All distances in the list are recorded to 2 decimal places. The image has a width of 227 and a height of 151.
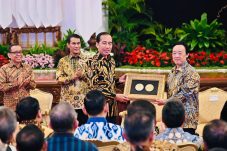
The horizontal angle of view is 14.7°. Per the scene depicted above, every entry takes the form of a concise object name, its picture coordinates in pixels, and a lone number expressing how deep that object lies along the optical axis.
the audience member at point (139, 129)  4.62
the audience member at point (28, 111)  6.21
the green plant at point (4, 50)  12.44
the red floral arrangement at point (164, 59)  12.02
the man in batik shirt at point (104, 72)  8.76
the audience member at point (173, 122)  5.86
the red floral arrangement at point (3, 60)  11.85
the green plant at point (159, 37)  12.64
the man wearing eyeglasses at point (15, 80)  8.90
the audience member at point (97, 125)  6.13
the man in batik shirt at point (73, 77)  9.20
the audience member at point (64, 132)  5.26
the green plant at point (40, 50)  12.61
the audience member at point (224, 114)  7.92
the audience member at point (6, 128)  5.21
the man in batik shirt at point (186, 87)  8.23
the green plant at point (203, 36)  12.42
